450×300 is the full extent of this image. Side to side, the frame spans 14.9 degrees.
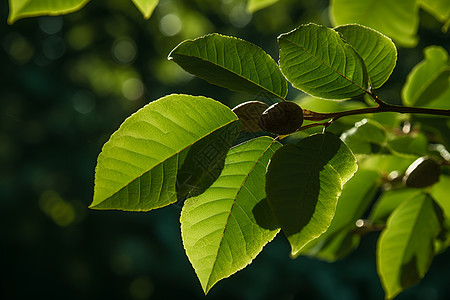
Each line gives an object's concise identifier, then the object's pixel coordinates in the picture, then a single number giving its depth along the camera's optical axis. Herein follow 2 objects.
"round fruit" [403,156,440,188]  1.01
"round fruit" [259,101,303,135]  0.89
